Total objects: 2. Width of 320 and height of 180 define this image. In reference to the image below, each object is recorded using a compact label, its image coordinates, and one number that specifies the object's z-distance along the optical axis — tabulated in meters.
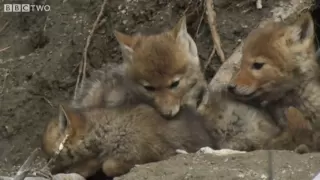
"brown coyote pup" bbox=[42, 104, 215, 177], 10.43
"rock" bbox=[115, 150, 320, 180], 8.81
